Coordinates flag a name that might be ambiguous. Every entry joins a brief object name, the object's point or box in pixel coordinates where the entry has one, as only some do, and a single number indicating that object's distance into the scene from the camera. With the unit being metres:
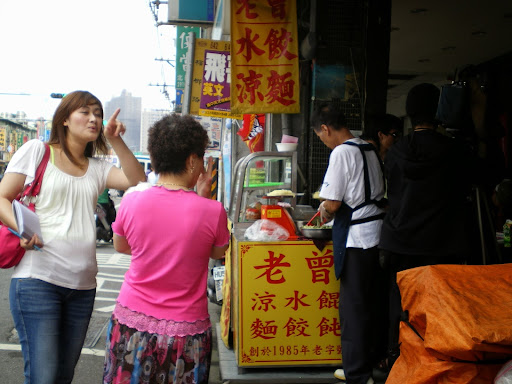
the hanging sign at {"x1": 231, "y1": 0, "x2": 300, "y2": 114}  5.01
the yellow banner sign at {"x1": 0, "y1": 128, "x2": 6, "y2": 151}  56.98
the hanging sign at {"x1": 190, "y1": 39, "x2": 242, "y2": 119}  6.67
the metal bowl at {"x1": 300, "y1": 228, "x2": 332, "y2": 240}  3.93
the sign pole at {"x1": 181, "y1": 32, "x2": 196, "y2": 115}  6.56
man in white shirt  3.60
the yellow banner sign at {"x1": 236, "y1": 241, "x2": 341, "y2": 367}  3.90
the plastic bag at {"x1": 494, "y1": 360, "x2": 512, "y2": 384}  2.02
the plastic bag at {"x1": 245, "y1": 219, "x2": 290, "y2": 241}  3.96
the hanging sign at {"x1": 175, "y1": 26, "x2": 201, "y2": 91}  13.38
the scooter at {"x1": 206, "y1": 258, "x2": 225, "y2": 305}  5.34
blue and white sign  8.60
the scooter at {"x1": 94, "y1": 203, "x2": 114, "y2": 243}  10.48
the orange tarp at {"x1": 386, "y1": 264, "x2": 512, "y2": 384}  2.06
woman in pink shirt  2.04
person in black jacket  3.18
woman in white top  2.35
